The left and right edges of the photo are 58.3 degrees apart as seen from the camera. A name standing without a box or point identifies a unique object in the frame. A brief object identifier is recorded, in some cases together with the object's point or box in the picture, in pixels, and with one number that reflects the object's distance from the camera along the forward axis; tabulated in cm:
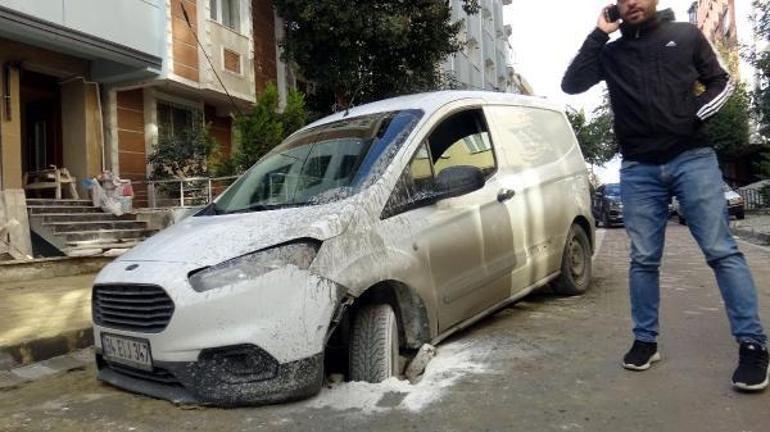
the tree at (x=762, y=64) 1702
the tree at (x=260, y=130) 1177
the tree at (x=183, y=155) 1428
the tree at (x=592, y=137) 4747
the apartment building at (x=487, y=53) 3597
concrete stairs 1080
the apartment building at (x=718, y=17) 3966
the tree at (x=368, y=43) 1402
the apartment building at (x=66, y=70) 1162
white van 333
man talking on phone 334
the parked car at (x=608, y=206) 2150
